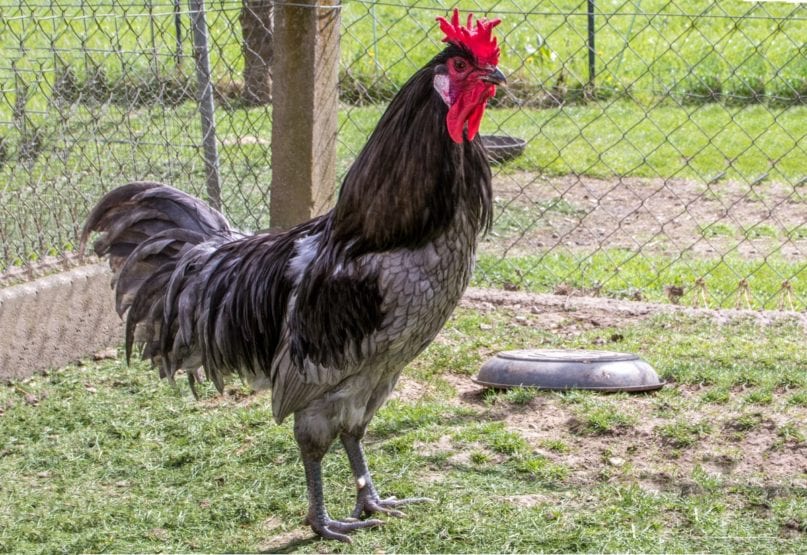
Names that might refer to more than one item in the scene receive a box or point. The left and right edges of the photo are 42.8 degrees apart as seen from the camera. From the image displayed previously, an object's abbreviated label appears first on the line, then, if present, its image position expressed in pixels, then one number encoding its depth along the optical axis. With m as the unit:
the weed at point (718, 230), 7.36
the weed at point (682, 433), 4.41
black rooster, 3.50
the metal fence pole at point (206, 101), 6.00
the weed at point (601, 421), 4.57
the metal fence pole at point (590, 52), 9.02
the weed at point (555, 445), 4.42
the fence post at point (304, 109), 5.62
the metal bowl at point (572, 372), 4.89
